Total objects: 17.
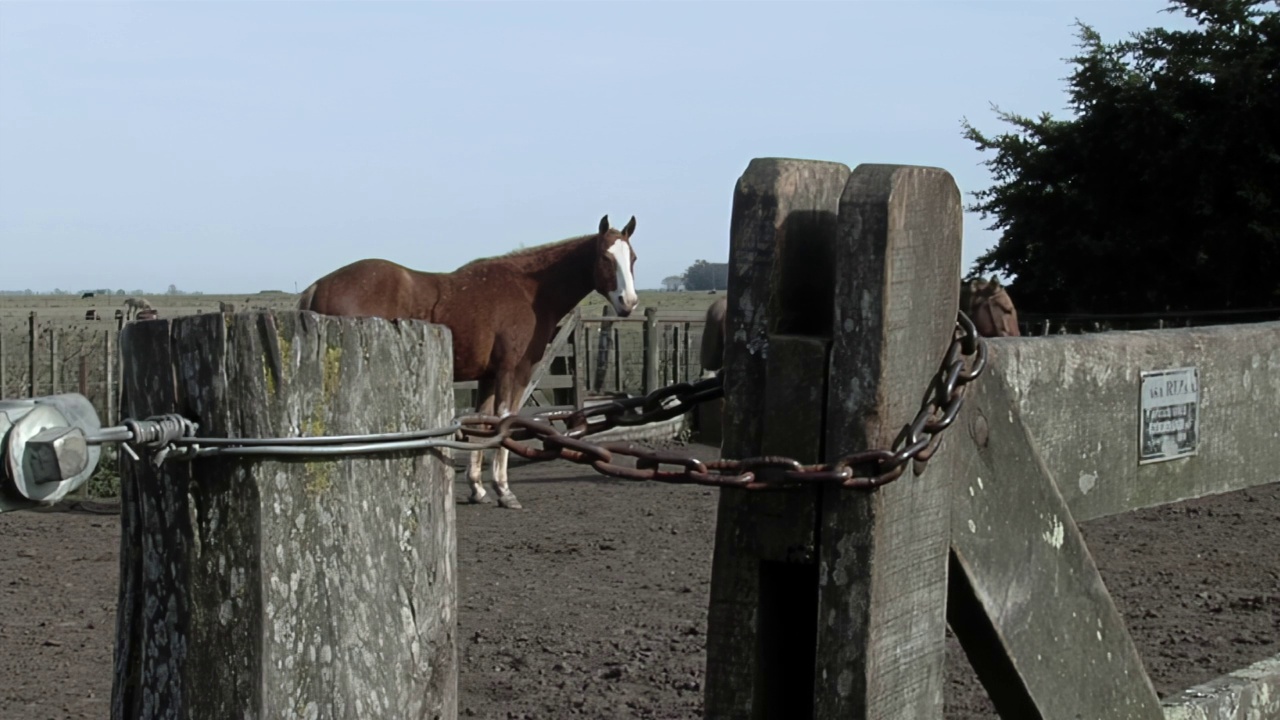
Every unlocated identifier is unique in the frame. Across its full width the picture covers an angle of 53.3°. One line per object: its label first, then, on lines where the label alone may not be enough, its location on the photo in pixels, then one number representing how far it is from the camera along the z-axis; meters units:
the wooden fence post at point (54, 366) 11.27
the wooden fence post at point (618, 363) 19.17
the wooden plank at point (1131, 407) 1.96
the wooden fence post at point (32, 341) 10.34
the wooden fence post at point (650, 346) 16.77
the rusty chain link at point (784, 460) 1.54
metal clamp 1.25
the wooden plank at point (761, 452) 1.61
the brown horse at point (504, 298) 9.94
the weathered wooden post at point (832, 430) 1.57
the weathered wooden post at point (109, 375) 10.67
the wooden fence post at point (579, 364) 14.86
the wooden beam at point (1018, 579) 1.76
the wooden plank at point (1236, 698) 2.37
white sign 2.21
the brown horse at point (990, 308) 11.70
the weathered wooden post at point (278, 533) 1.39
